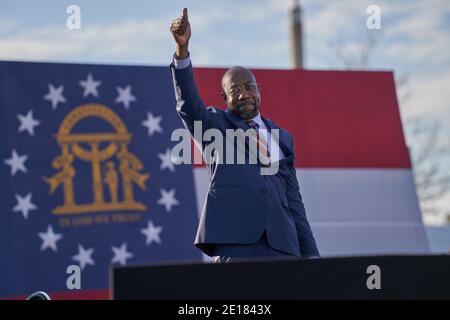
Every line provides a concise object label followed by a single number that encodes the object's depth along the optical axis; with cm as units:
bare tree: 3956
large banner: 1338
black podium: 428
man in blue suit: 687
